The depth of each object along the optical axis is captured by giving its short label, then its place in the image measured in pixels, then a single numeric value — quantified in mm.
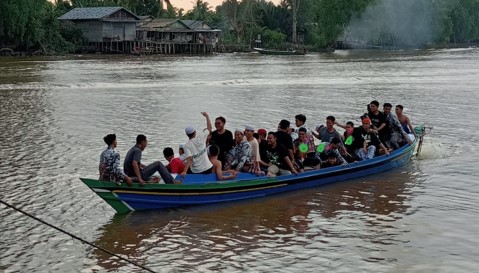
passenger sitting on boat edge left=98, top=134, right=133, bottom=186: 10945
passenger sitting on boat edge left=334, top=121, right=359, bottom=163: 14591
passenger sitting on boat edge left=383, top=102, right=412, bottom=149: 15656
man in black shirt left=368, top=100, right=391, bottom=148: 15484
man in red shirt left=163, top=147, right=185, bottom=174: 11773
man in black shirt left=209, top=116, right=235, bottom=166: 12609
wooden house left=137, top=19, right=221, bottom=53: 82375
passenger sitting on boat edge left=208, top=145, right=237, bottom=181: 11930
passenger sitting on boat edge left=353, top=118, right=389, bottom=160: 14594
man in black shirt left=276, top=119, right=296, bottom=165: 12844
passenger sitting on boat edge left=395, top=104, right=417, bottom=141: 16584
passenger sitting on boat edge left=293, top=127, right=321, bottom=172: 13531
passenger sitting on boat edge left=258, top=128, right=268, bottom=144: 13287
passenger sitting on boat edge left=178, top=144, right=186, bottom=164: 12002
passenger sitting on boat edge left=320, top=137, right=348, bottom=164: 13828
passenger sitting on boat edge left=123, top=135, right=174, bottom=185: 11133
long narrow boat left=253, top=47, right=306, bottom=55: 85500
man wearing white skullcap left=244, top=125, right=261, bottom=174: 12492
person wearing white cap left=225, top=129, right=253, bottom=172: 12344
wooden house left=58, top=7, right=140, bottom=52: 75688
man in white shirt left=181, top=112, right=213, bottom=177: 11836
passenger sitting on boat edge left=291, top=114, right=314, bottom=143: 13516
